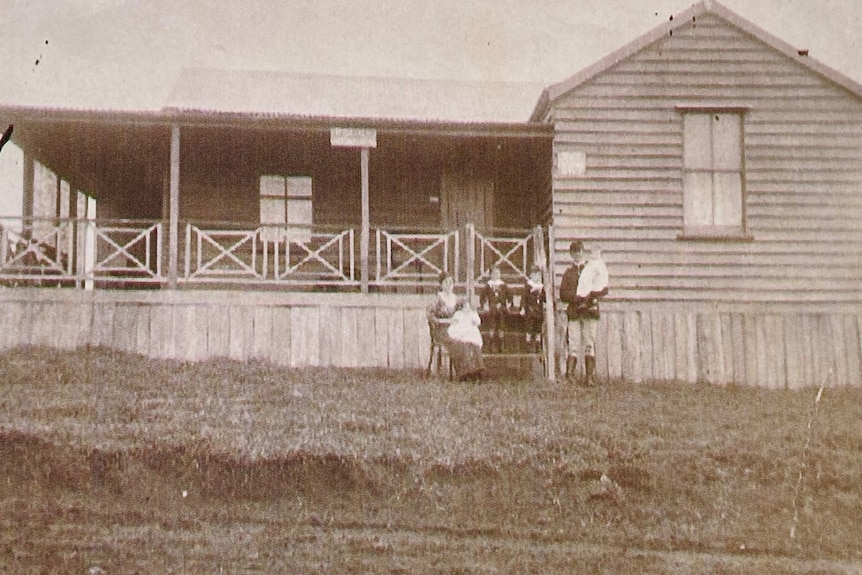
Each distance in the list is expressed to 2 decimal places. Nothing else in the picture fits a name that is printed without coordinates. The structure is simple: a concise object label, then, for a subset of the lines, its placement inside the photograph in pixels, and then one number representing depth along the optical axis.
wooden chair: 11.33
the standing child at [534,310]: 11.88
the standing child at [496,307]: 11.85
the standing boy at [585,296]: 11.22
